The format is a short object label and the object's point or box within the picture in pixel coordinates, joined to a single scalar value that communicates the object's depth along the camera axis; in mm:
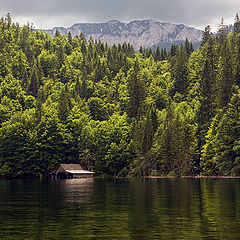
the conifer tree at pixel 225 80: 166000
